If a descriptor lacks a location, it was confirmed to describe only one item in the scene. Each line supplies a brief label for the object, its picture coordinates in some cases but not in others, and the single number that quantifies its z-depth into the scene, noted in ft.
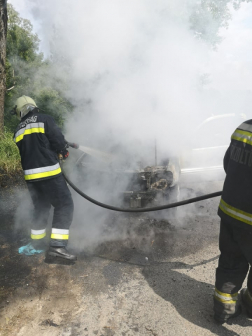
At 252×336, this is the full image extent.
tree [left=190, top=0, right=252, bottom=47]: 16.34
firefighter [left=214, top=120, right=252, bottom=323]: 6.59
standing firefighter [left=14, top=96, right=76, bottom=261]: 10.71
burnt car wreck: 12.88
